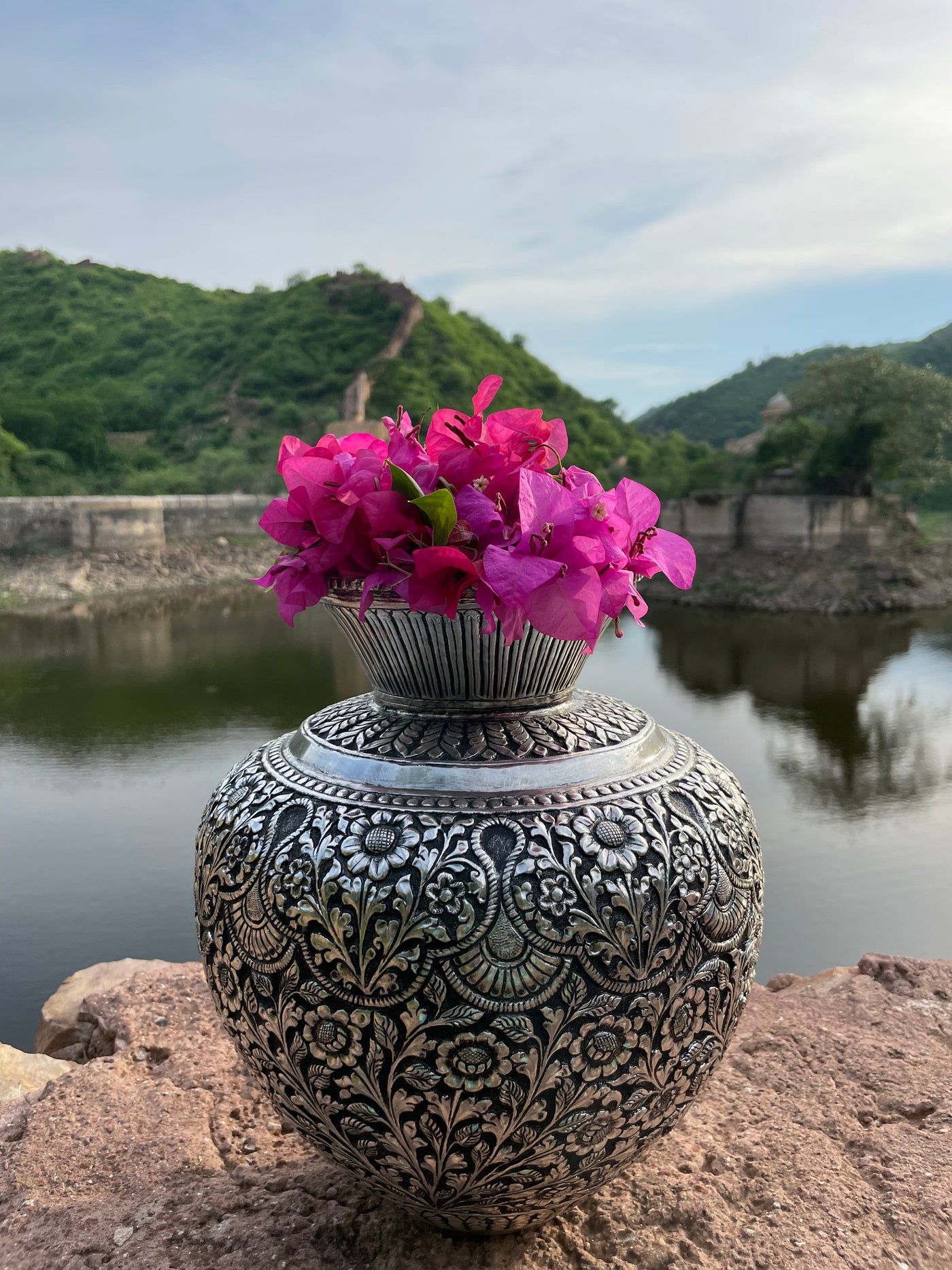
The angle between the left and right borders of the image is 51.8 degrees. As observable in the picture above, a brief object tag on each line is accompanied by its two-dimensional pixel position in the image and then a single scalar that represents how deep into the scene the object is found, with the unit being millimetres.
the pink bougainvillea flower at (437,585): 392
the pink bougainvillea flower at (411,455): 421
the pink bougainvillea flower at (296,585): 442
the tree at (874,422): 14350
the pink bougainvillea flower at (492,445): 421
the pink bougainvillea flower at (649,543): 421
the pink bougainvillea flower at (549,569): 380
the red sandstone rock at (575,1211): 494
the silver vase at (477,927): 390
